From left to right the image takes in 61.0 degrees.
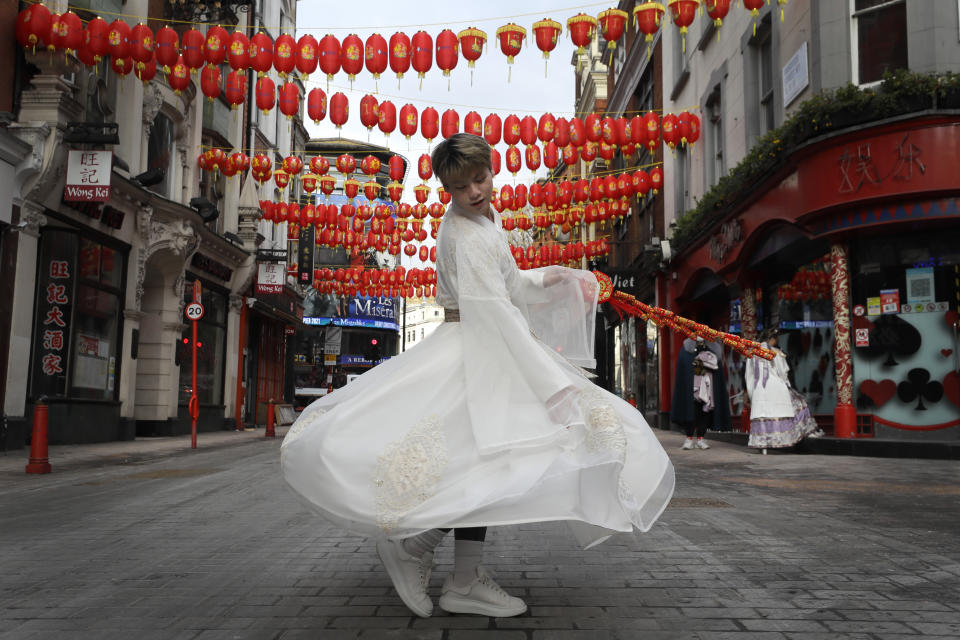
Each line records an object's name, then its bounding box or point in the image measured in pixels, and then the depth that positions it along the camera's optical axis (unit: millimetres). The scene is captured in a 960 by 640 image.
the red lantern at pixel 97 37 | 12656
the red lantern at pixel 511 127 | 15664
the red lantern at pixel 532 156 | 16984
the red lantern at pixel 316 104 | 14852
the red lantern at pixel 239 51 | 13156
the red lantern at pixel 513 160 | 16644
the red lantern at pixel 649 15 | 12445
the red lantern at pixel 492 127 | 15539
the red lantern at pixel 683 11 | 12031
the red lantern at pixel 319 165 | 19072
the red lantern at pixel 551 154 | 16688
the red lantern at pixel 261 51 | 13227
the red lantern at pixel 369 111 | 15086
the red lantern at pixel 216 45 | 13297
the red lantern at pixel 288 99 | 13875
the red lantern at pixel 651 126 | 16062
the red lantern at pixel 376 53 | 13211
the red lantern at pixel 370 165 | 18922
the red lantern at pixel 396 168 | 18372
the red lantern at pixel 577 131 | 15891
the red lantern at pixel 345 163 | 18755
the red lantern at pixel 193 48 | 13469
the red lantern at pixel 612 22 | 12711
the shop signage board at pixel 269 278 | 25641
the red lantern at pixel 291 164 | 19688
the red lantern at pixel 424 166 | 17575
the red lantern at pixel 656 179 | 19400
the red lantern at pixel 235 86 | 14250
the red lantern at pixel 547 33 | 12977
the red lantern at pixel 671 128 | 16328
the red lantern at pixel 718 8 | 11617
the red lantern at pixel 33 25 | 12516
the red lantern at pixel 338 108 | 15398
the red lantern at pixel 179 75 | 13789
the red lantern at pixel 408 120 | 15312
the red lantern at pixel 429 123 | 15453
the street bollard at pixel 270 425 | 19562
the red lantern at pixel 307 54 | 13195
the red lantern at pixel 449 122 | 15336
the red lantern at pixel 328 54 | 13234
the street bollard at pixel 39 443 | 9352
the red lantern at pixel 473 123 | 15453
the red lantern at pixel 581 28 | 12719
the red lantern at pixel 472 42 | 13227
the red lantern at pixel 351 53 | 13250
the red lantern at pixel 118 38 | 12719
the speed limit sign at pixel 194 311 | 16153
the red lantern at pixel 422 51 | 13164
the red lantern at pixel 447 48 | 13203
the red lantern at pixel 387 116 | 15312
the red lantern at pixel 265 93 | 15086
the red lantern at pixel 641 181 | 19609
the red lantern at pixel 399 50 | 13203
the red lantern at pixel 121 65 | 13274
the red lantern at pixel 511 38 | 13070
